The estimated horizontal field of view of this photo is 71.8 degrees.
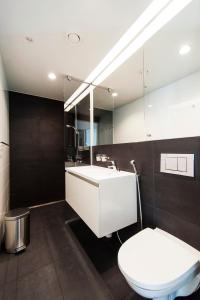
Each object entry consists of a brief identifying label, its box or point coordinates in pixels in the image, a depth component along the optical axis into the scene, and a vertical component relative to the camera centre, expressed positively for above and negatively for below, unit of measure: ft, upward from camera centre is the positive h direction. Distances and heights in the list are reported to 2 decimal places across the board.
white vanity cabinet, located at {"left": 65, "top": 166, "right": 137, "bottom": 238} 4.13 -1.67
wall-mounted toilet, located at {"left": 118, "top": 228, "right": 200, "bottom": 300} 2.44 -2.28
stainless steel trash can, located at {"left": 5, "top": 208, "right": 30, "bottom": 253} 5.09 -3.12
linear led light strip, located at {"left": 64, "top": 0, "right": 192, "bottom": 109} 3.81 +3.91
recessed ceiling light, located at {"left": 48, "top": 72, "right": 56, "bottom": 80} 6.82 +3.73
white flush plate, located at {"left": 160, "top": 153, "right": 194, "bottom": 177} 3.49 -0.39
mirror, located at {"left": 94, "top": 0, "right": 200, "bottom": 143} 4.38 +2.69
